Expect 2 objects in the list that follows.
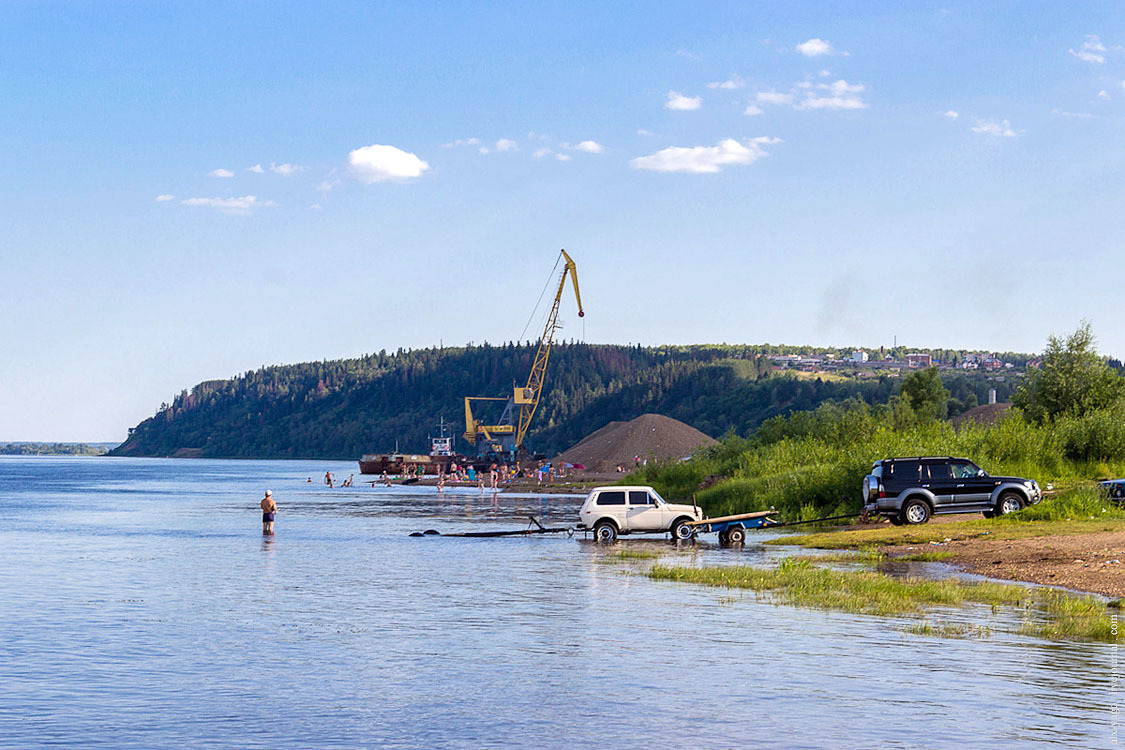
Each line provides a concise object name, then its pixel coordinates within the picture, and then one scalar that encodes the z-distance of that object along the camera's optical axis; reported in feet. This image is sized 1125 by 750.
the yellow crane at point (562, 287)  631.15
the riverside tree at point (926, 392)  409.08
